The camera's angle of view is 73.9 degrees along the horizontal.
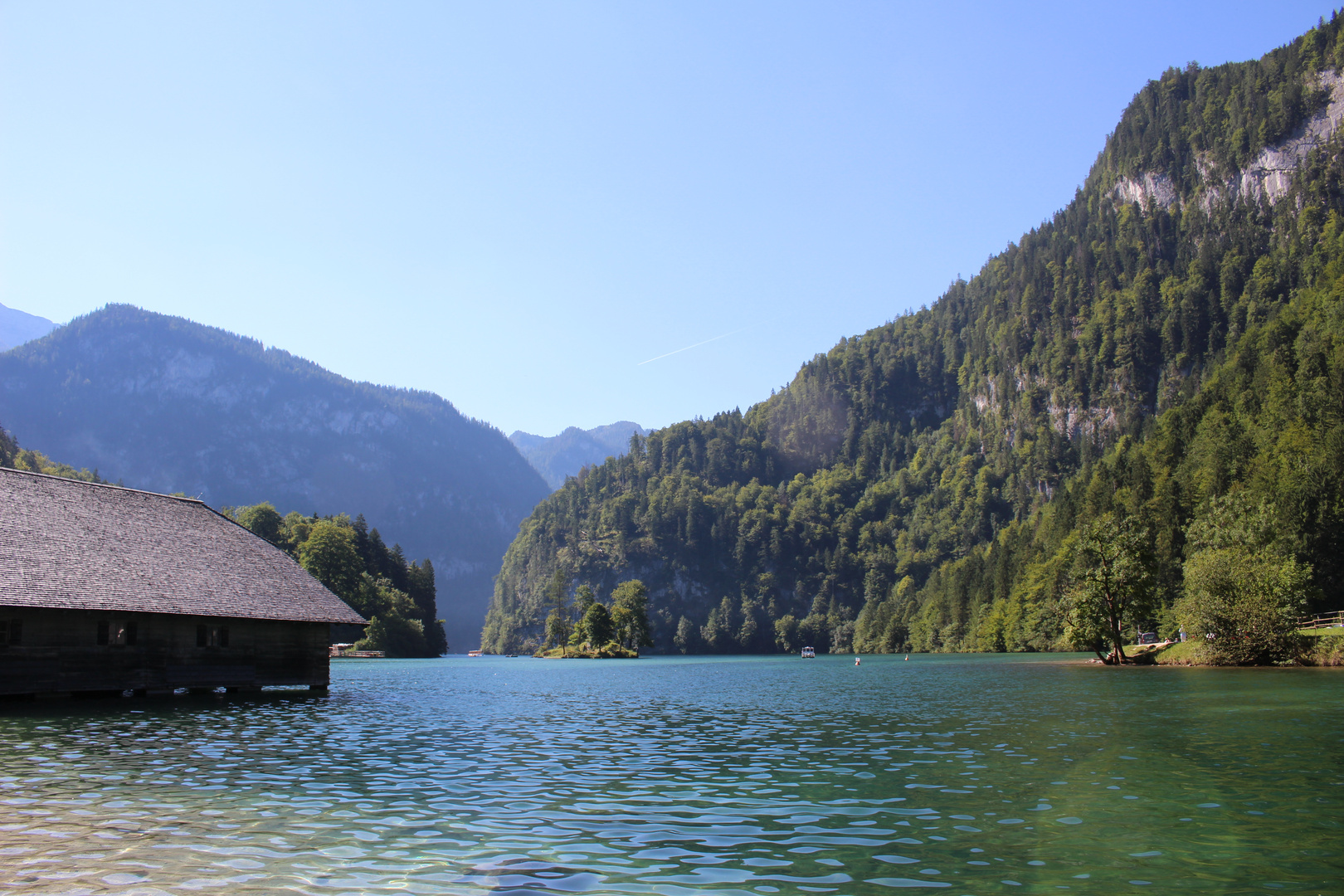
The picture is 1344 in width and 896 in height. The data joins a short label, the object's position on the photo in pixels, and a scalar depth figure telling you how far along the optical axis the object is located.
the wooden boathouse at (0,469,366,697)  38.03
